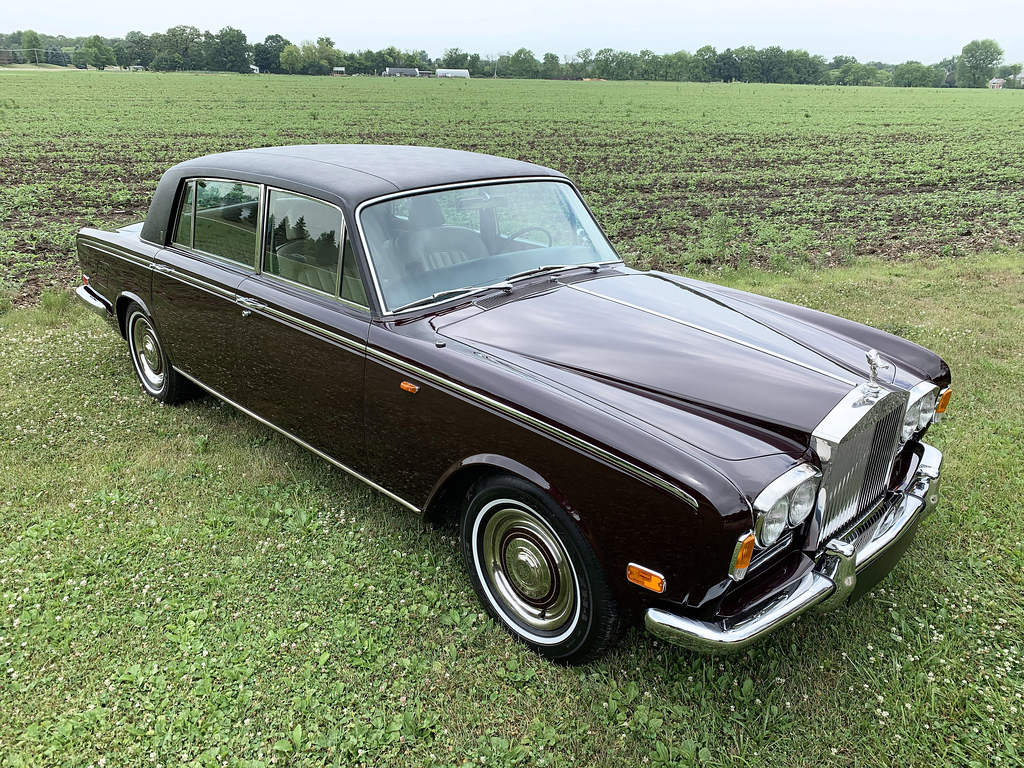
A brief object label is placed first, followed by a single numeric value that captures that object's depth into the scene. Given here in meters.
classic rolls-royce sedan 2.24
